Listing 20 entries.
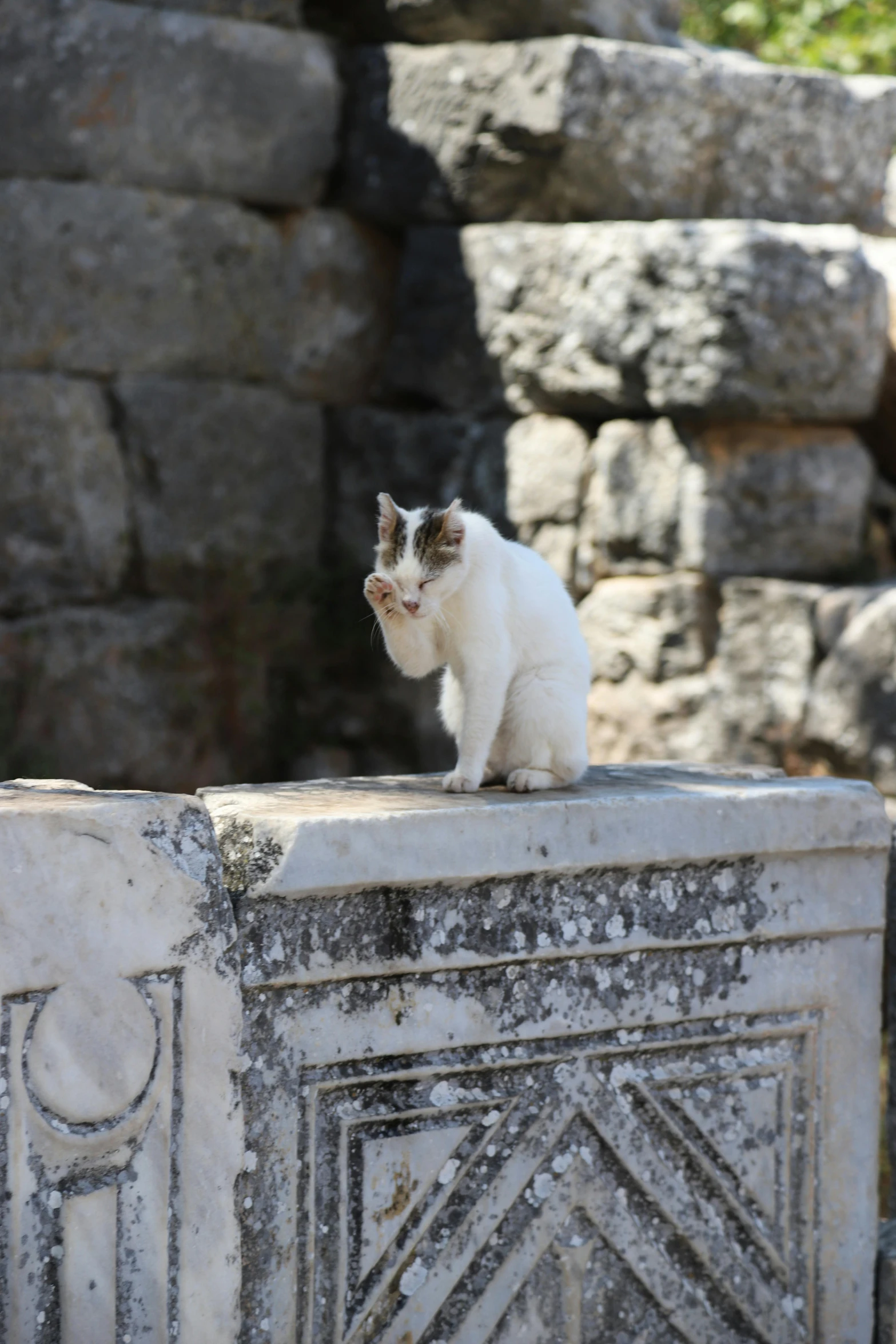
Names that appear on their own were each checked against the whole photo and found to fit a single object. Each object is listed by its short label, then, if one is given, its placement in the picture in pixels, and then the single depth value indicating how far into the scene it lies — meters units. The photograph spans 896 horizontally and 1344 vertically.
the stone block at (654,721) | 9.14
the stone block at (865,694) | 8.36
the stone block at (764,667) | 8.79
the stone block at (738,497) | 8.89
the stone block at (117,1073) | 3.76
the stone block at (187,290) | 9.41
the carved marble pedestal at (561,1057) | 4.23
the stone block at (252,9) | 9.64
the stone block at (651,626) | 9.02
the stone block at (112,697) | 9.62
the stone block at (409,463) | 9.87
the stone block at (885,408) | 9.54
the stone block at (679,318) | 8.45
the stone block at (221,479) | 9.95
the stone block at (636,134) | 9.05
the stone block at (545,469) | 9.46
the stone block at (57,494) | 9.49
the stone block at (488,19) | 9.37
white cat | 4.82
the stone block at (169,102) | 9.23
